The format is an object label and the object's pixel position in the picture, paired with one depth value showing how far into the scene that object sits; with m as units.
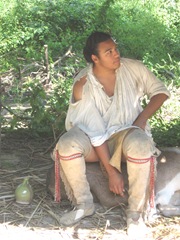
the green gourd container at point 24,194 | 6.34
